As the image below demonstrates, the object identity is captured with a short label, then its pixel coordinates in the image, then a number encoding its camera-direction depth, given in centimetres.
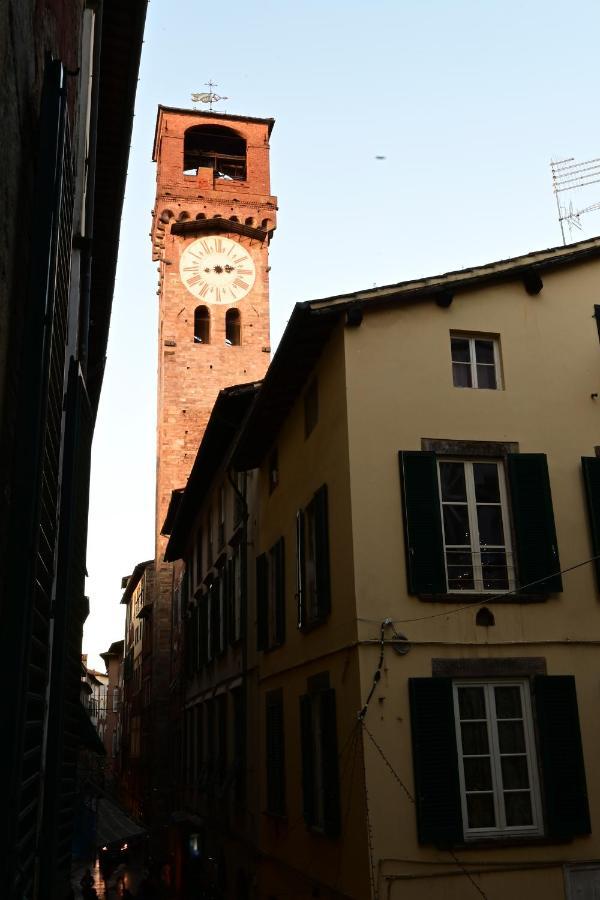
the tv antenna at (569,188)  1633
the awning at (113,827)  1563
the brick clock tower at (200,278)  3266
